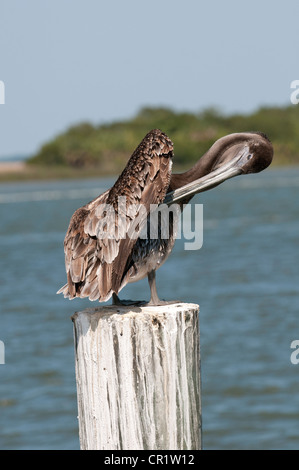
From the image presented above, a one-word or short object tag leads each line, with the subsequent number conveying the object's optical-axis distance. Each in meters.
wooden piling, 6.66
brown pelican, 7.86
